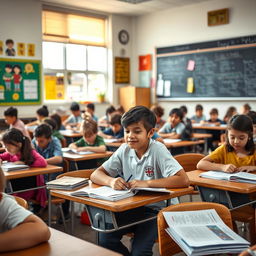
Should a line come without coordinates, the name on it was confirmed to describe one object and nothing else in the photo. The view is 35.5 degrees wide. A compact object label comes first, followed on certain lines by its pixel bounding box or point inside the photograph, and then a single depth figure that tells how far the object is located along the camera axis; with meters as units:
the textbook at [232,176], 2.48
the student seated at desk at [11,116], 5.85
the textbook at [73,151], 4.17
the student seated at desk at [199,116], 8.17
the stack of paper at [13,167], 3.11
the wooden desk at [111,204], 1.91
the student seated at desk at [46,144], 3.78
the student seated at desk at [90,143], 4.16
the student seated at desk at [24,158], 3.24
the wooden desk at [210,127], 6.97
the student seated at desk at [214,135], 7.30
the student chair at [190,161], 3.26
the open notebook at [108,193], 2.00
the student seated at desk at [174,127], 5.46
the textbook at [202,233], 1.39
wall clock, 9.84
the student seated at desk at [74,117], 7.67
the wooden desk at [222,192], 2.41
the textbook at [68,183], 2.26
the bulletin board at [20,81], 7.74
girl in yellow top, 2.79
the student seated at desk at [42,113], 6.49
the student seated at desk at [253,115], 4.38
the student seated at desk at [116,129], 5.31
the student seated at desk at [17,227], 1.29
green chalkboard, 8.05
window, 8.59
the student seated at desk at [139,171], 2.16
